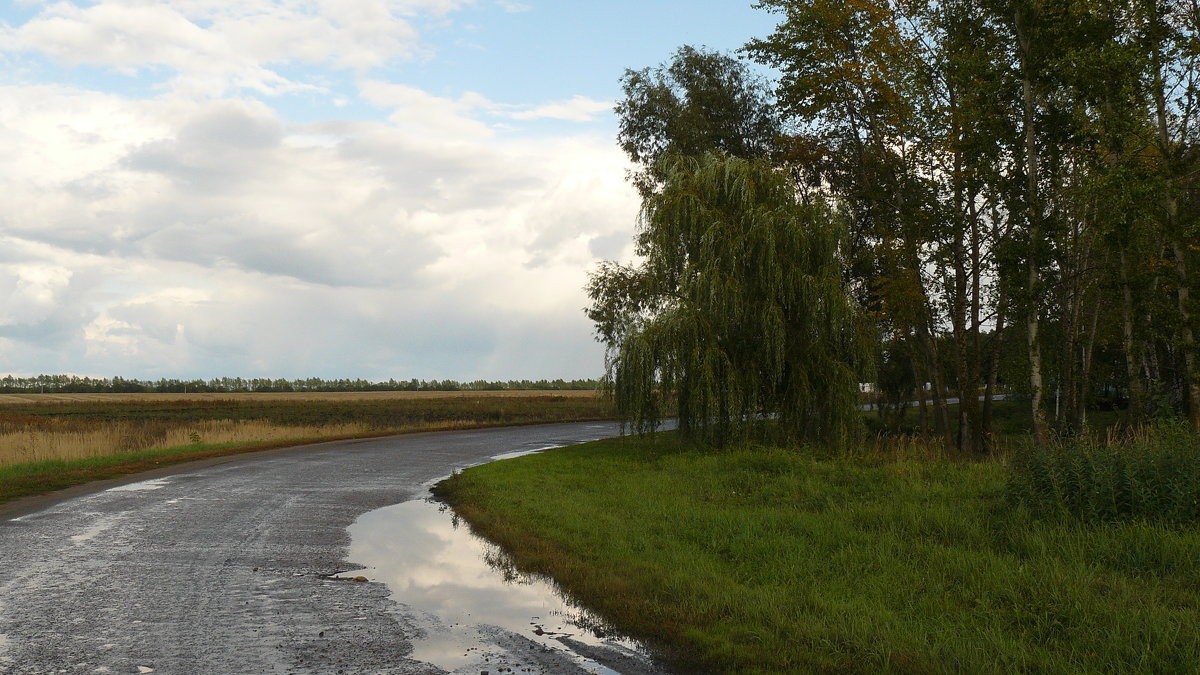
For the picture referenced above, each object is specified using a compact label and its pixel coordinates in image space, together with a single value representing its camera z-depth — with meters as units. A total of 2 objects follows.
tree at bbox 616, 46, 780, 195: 32.41
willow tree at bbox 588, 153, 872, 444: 21.41
